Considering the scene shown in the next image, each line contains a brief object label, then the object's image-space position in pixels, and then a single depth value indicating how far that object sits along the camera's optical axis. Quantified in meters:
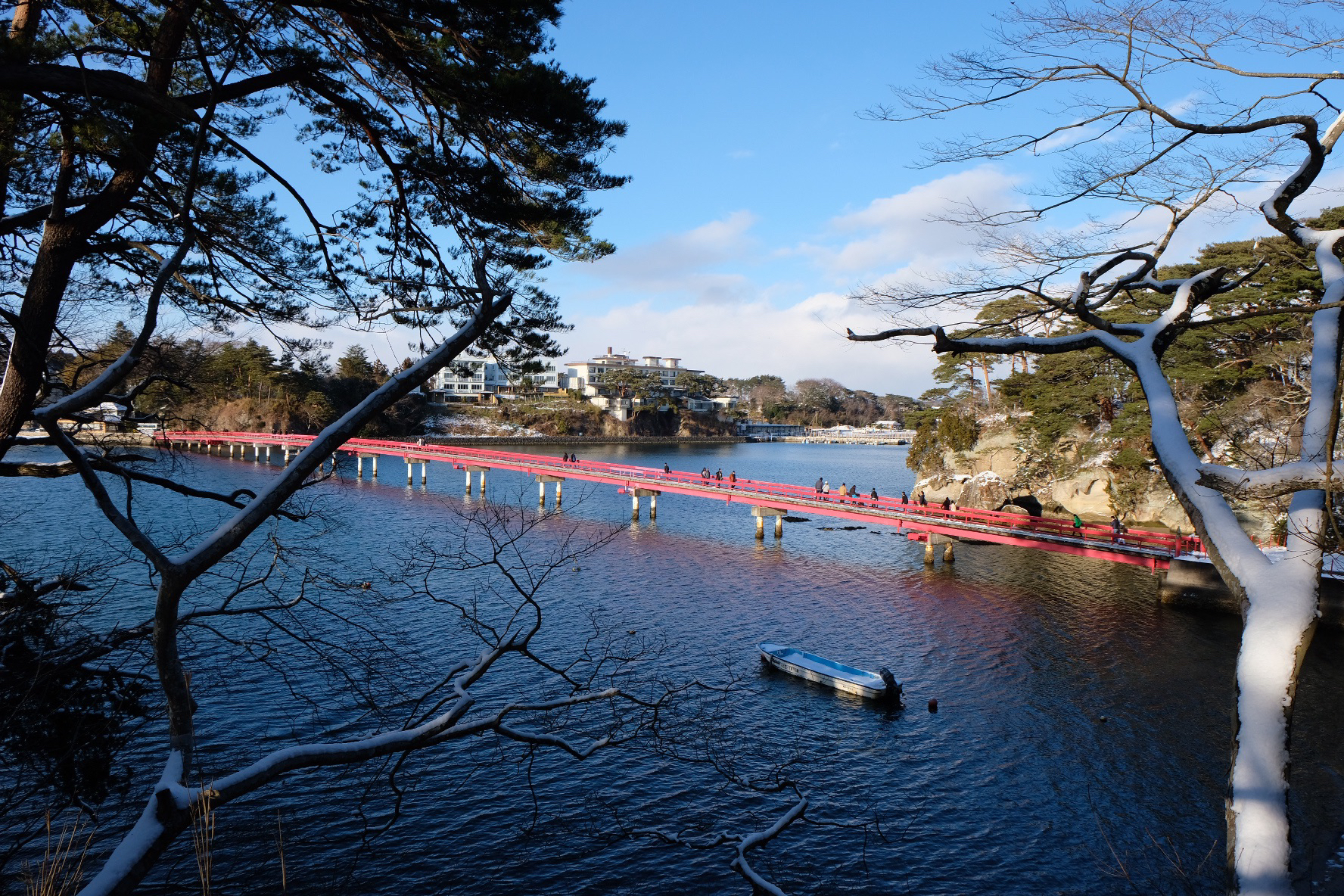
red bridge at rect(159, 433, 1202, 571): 27.33
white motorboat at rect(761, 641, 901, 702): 16.97
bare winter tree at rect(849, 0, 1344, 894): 4.29
